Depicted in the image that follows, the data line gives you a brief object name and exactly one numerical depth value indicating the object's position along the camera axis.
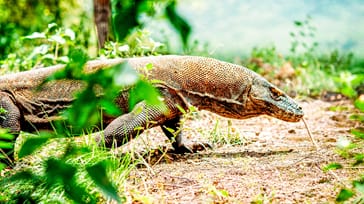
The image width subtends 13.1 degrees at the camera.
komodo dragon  5.20
